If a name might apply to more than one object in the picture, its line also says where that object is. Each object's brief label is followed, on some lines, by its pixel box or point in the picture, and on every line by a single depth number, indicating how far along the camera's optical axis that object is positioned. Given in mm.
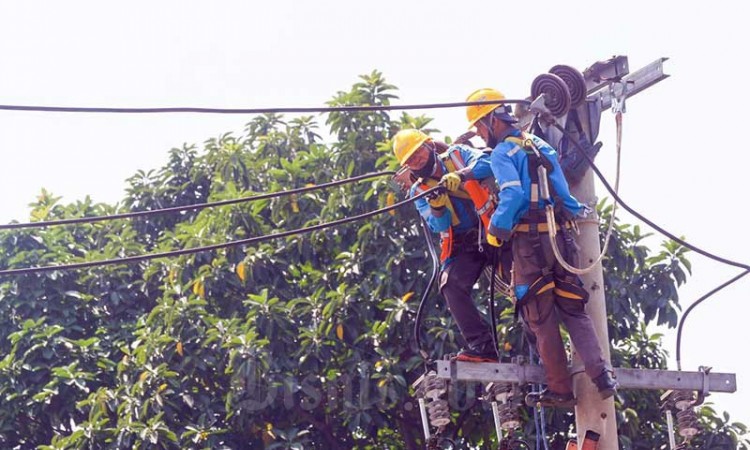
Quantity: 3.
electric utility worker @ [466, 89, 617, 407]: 17328
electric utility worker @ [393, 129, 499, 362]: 18531
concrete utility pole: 17234
